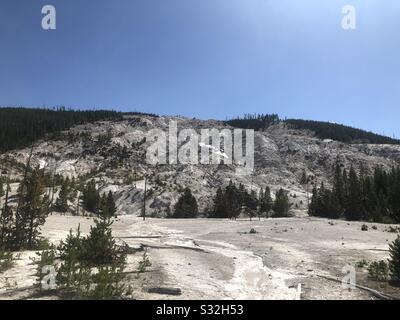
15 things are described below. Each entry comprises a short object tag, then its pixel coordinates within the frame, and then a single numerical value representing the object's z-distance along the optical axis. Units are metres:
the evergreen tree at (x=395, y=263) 16.72
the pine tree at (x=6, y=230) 23.50
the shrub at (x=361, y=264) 20.03
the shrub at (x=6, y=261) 17.03
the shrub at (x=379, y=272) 16.61
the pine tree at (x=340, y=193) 88.01
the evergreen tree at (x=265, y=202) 96.38
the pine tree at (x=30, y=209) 24.56
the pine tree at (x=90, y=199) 87.69
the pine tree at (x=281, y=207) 92.00
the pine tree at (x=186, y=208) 85.56
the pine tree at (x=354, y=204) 78.25
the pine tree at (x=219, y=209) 86.19
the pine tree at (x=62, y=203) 84.56
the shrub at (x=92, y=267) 12.56
